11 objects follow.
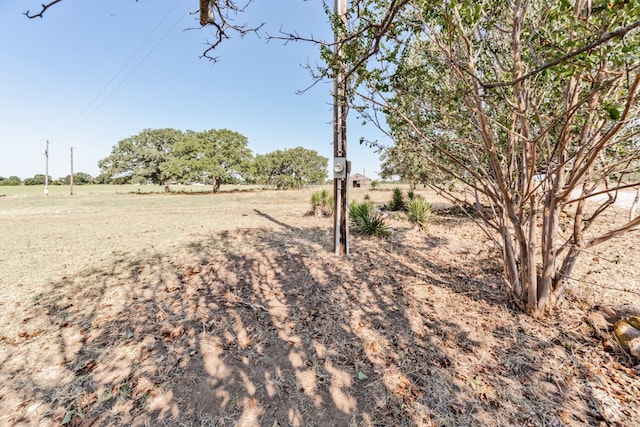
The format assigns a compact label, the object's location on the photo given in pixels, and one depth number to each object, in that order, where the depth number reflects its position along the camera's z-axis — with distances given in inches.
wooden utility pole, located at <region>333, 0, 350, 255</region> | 203.5
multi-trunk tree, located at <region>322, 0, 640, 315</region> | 93.5
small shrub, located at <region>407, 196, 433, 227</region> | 295.8
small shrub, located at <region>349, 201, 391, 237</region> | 268.2
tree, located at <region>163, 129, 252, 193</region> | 1200.8
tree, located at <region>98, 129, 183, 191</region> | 1431.7
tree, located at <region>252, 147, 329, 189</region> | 1817.4
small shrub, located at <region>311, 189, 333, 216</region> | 430.7
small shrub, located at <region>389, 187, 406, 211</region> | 444.8
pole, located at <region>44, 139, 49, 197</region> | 1083.9
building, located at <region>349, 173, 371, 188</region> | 2172.6
